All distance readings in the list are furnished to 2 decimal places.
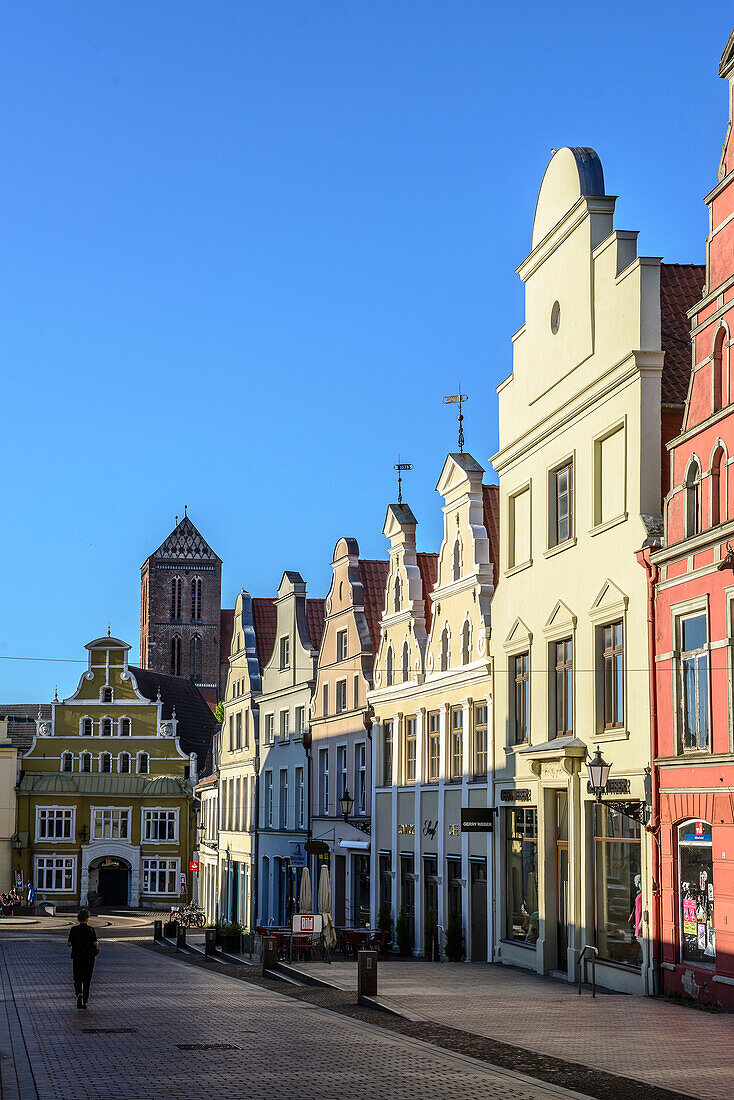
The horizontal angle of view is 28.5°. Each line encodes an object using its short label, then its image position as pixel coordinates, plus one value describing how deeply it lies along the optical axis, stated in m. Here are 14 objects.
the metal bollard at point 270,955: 28.19
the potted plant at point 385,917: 37.69
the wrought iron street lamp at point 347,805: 37.36
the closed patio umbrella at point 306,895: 35.97
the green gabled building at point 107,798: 74.44
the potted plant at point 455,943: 32.47
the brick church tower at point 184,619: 143.62
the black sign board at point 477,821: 30.50
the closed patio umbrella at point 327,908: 30.89
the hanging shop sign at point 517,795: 28.83
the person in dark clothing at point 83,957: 20.58
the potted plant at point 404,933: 36.22
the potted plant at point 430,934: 34.06
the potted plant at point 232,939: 36.59
